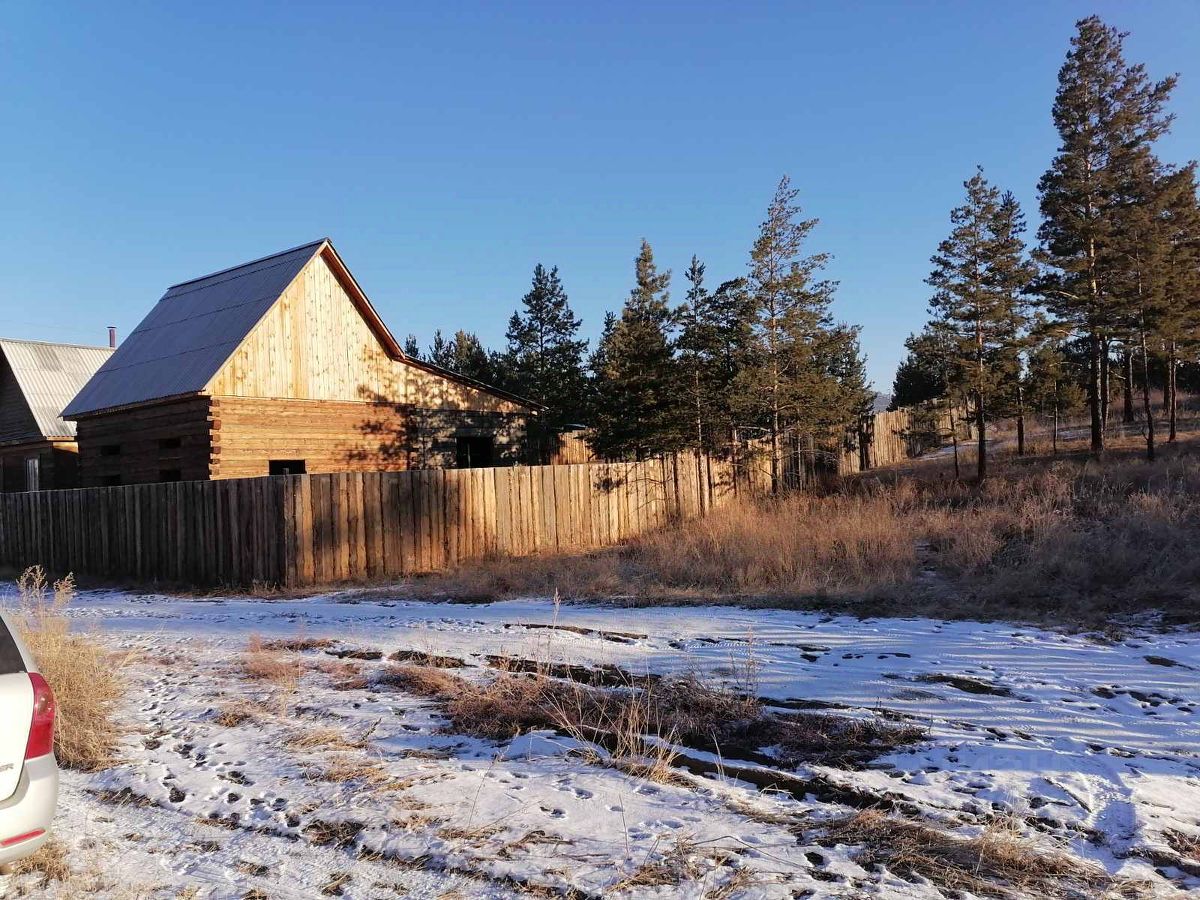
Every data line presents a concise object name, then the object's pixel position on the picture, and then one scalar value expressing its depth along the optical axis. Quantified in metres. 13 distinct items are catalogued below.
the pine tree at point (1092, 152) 23.23
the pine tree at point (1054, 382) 28.39
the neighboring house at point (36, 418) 27.23
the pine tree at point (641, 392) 20.41
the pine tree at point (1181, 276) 22.03
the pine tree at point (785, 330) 20.61
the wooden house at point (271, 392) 17.31
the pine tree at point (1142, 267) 21.53
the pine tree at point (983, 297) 21.94
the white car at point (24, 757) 2.97
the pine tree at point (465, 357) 37.16
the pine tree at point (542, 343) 31.41
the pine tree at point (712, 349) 20.56
